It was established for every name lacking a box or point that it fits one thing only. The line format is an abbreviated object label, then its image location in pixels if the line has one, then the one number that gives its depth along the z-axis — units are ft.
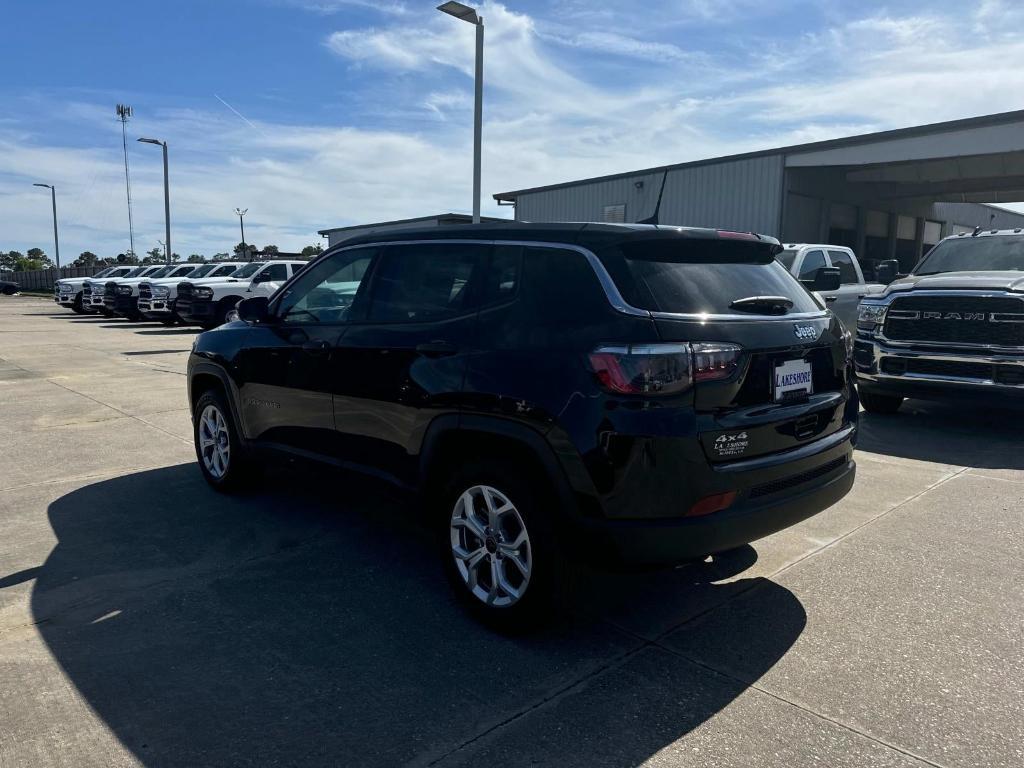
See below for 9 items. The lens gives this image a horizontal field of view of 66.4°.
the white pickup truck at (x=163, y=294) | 73.67
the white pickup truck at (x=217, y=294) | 65.31
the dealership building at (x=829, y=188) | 57.52
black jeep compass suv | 9.64
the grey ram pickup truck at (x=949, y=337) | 22.86
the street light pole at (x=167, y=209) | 101.08
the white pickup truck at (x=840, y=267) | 34.99
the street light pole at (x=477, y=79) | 42.52
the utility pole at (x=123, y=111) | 201.18
